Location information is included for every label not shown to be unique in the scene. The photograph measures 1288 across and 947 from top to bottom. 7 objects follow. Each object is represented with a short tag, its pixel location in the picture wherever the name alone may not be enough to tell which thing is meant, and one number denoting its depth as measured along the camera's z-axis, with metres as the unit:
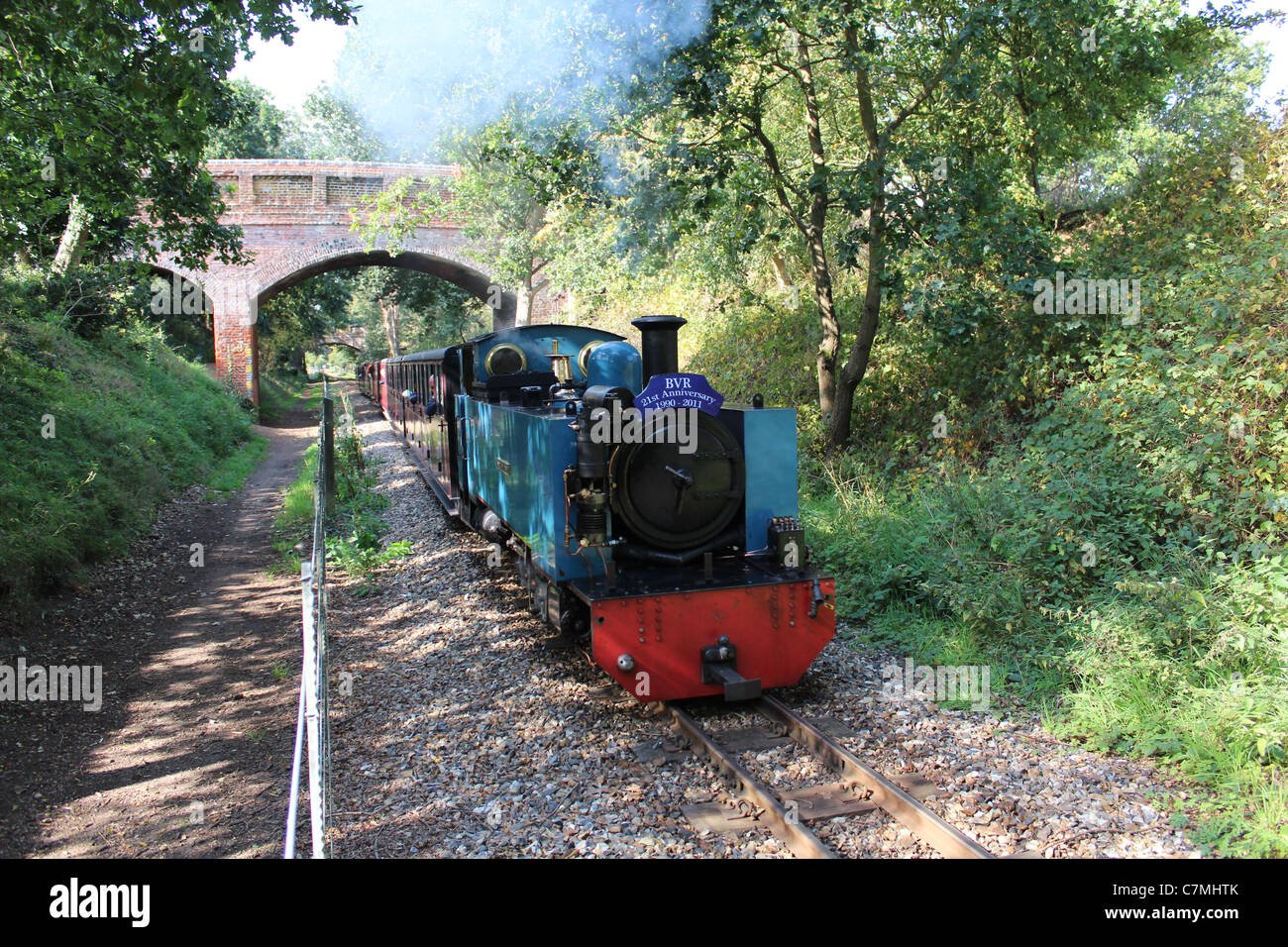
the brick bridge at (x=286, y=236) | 24.80
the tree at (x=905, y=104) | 8.92
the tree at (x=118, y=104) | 5.92
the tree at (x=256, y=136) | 34.34
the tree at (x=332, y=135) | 49.69
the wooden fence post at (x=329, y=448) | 12.15
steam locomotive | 5.66
